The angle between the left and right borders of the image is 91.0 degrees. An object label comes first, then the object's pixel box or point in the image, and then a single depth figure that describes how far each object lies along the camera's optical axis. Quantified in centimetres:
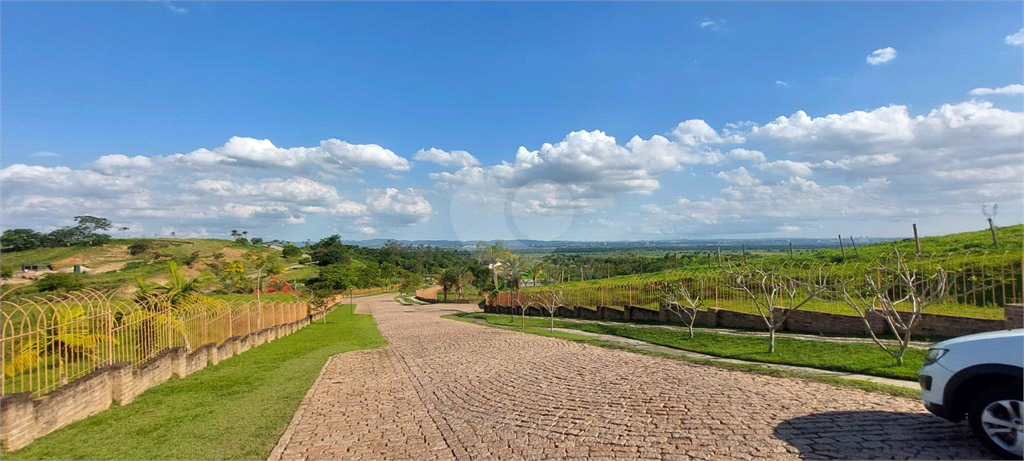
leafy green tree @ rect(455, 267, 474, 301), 5270
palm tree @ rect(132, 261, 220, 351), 1024
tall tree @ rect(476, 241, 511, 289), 4372
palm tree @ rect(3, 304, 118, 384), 742
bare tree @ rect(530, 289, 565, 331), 2412
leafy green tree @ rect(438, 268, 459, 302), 5162
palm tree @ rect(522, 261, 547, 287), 3916
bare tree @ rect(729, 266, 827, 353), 1168
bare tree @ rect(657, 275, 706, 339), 1767
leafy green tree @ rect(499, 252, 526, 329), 3859
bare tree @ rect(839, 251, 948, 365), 837
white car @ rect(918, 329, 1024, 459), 436
